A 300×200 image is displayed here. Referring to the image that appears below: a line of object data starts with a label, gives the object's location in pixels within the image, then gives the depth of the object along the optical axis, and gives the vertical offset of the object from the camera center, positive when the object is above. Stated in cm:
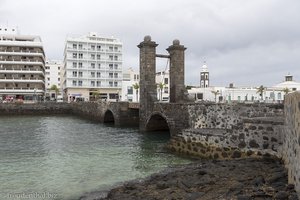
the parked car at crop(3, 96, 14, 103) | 8469 +50
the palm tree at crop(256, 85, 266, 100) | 7079 +231
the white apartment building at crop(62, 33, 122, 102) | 10150 +1001
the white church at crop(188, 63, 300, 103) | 7288 +198
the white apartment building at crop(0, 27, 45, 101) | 9675 +910
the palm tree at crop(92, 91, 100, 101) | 10034 +207
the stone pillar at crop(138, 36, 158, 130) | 3685 +296
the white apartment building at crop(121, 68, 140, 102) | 10300 +310
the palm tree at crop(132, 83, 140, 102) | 9574 +374
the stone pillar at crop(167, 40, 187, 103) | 3859 +323
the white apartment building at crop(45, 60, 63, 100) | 15275 +1238
